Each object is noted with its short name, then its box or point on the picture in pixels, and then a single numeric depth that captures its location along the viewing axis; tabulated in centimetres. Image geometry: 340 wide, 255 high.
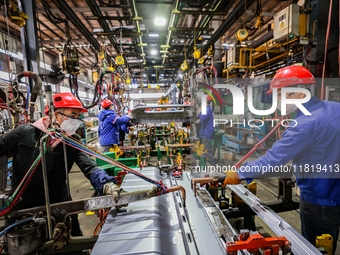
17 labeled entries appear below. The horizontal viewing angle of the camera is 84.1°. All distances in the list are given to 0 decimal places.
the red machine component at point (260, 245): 94
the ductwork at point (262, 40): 452
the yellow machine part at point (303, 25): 297
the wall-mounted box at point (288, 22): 293
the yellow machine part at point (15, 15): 265
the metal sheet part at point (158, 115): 272
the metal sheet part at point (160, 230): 106
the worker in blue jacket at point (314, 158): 148
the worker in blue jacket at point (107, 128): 445
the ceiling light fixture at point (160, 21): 502
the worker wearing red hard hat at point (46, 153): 160
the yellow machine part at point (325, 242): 116
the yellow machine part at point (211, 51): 584
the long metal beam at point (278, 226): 104
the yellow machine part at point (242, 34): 417
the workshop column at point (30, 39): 345
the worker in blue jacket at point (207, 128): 465
